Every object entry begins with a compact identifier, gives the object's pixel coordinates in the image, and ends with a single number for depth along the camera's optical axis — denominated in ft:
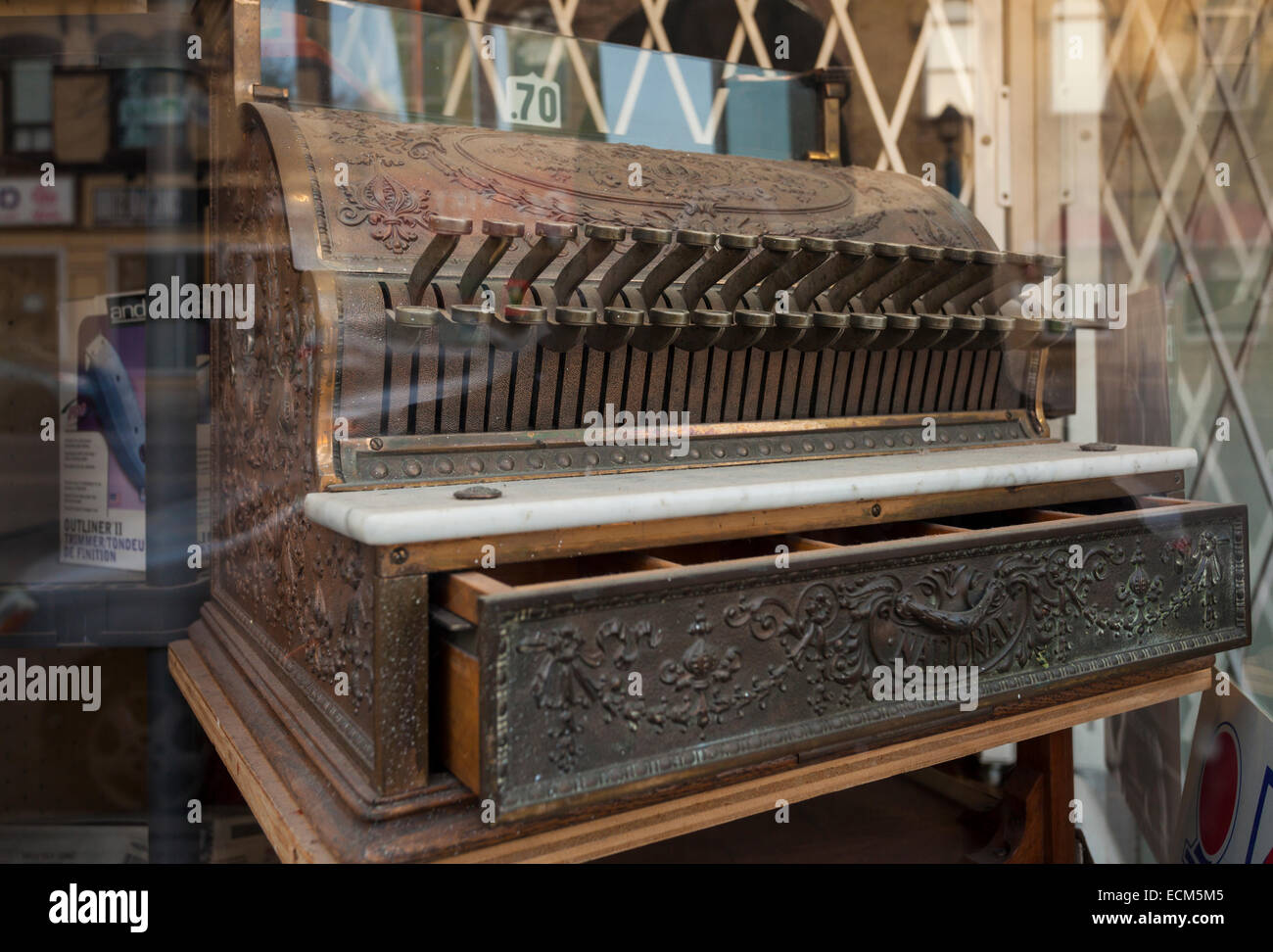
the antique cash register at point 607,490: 2.88
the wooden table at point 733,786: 3.08
